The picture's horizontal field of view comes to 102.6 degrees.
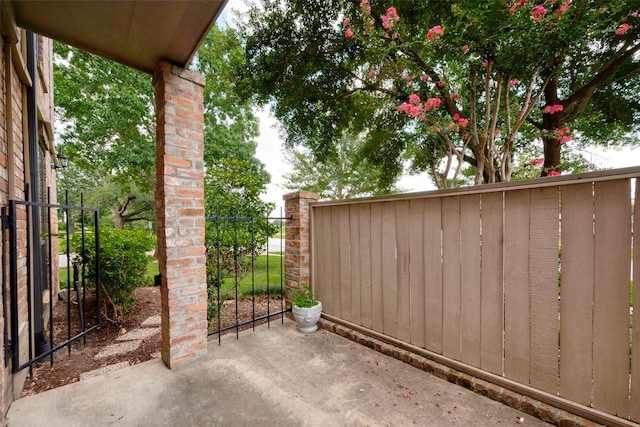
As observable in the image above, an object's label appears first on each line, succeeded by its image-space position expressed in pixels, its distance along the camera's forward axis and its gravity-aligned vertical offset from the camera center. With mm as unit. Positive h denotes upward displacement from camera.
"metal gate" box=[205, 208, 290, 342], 3219 -688
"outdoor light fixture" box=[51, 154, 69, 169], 5080 +1082
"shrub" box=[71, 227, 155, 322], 3297 -696
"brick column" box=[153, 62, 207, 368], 2109 +2
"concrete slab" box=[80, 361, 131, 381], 2152 -1385
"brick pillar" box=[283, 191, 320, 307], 3324 -330
